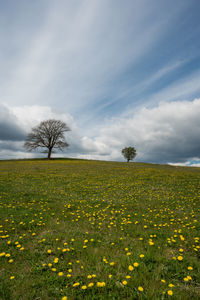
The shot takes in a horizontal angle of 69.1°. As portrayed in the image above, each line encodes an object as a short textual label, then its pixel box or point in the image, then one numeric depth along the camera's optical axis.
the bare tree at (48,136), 54.88
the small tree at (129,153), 76.75
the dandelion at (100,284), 3.24
